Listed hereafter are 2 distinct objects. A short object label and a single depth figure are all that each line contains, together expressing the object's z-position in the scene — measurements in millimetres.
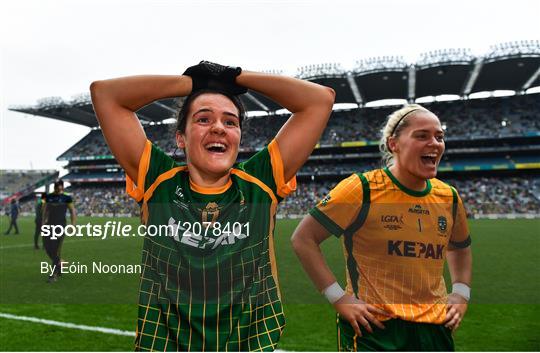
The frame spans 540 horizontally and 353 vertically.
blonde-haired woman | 2318
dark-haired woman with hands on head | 1824
